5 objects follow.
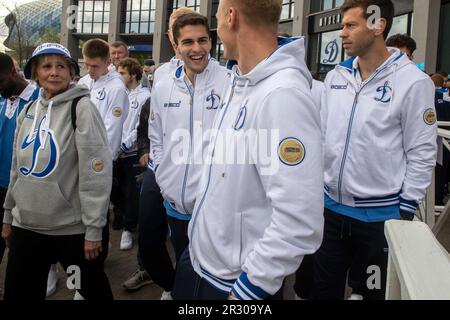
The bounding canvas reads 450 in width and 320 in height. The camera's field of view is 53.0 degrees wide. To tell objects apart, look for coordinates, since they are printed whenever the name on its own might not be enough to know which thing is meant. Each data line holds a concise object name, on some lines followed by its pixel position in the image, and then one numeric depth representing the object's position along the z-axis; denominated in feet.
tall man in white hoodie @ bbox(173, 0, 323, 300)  4.51
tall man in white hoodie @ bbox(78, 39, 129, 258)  15.69
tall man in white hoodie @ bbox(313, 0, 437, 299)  8.27
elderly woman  8.50
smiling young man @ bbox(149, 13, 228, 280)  9.33
